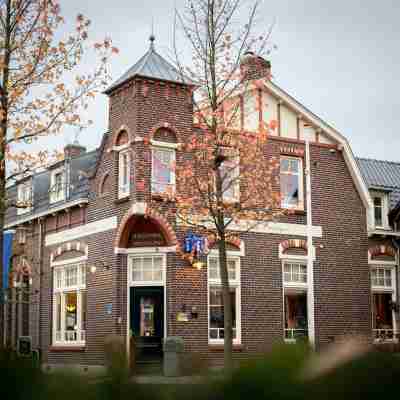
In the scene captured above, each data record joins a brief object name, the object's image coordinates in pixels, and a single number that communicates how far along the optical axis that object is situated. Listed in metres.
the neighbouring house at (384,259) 27.06
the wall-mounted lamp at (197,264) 22.40
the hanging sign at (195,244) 22.44
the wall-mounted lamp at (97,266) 23.44
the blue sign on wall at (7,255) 30.06
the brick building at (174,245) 22.61
